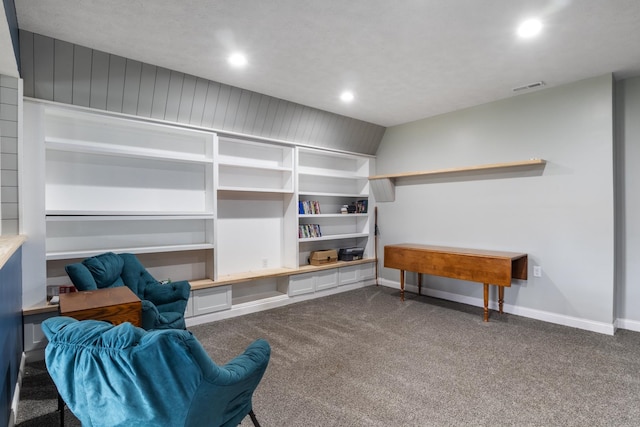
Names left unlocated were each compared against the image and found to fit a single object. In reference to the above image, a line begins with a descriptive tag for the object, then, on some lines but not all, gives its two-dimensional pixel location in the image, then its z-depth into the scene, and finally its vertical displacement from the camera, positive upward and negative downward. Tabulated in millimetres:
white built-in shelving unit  3053 +108
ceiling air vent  3512 +1346
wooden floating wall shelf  3744 +542
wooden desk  3527 -577
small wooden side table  1878 -522
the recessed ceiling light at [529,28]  2366 +1335
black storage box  5164 -612
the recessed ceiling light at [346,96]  3805 +1358
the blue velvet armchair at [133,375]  1131 -559
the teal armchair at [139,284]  2336 -565
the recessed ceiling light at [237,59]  2865 +1349
